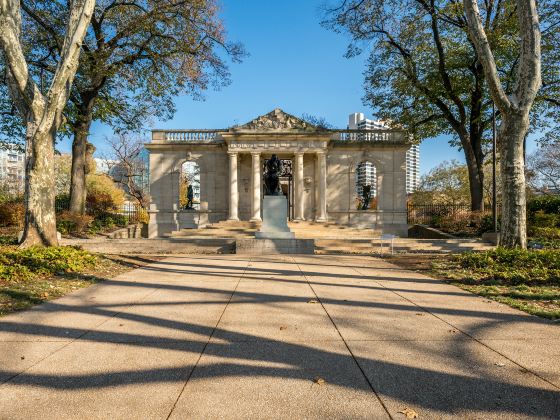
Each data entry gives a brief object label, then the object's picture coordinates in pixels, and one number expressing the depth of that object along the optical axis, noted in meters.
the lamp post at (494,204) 18.77
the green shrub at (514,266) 8.07
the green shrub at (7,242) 12.50
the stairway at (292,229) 21.81
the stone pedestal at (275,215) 16.84
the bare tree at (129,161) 37.38
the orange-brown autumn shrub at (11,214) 22.91
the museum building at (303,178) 29.98
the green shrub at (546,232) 17.89
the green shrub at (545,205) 21.56
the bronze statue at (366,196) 30.38
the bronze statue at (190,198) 31.34
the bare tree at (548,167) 38.22
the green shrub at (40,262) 7.67
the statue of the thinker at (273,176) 17.50
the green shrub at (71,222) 20.87
